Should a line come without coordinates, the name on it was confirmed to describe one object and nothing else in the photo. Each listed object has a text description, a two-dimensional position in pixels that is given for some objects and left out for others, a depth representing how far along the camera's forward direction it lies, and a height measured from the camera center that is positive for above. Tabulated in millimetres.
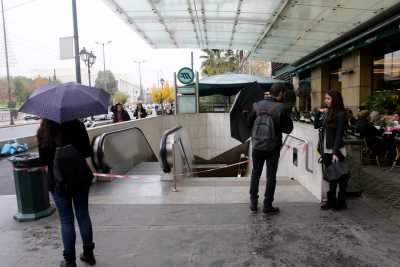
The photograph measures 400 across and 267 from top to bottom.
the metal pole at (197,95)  15664 +153
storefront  10230 +1395
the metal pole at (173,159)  6088 -1215
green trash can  4719 -1227
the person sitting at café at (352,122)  8691 -781
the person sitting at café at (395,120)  7962 -656
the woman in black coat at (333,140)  4500 -621
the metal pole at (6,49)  33872 +6048
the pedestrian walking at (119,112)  11812 -416
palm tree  56594 +6168
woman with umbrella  2959 -425
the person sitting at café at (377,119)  8287 -646
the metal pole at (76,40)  12351 +2243
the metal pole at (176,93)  15887 +249
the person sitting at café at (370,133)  7918 -924
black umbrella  7400 -237
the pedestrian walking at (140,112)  14258 -518
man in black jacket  4523 -650
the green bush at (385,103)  9023 -259
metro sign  15164 +1063
